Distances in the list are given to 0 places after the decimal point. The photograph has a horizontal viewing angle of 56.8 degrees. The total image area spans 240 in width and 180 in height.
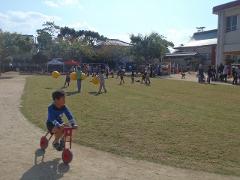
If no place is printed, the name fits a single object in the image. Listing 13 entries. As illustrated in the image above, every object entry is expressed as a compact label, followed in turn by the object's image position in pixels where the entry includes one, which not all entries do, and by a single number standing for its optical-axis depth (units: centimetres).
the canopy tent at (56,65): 3224
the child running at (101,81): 1221
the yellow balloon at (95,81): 1495
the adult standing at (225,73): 1934
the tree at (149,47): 2984
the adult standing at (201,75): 1873
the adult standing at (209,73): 1824
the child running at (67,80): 1491
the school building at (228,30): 2111
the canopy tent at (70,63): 3015
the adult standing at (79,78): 1228
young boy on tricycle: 405
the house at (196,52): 3101
